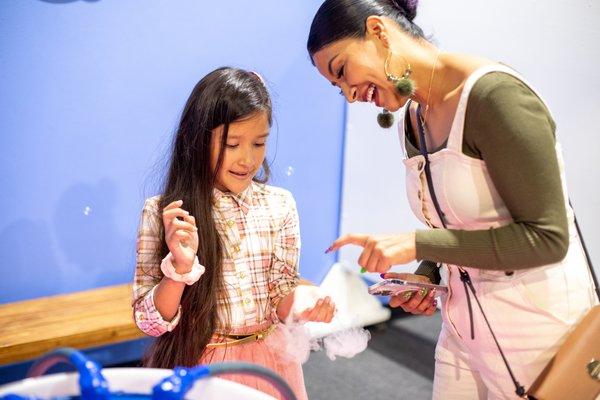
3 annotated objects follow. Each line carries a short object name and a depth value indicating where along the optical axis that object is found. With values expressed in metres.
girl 1.37
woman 1.08
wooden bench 2.23
